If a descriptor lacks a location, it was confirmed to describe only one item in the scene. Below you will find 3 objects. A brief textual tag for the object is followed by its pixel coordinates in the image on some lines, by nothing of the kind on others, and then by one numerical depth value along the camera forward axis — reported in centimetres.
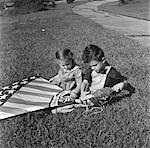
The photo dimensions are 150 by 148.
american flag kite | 309
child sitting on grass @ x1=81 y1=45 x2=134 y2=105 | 333
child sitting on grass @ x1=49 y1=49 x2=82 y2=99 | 347
